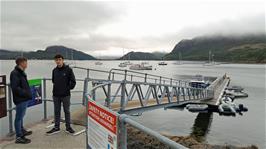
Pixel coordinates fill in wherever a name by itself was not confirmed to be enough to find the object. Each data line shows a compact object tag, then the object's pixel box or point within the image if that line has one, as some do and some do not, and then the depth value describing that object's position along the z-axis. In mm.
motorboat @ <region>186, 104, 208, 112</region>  16203
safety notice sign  1757
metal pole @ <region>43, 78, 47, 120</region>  4667
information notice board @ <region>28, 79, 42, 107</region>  4419
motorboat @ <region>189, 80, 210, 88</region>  22861
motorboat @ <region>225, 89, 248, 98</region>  25204
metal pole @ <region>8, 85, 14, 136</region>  3898
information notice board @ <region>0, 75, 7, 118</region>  3593
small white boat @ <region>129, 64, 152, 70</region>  69518
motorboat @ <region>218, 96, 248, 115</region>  16406
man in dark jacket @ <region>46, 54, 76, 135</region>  3696
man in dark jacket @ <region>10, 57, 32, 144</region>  3320
